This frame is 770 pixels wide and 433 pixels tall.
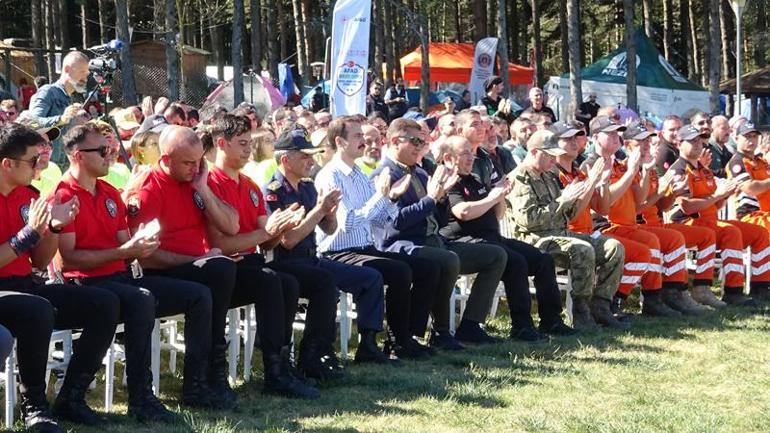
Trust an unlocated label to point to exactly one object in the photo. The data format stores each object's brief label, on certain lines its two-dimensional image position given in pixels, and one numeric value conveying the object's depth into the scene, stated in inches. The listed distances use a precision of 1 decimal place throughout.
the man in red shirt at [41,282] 188.2
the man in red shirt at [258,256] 233.5
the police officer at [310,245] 248.5
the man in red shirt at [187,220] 220.1
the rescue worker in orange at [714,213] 367.9
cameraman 324.4
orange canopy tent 1257.4
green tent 1182.9
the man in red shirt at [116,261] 203.9
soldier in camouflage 316.8
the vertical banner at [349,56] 544.7
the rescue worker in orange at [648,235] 342.0
